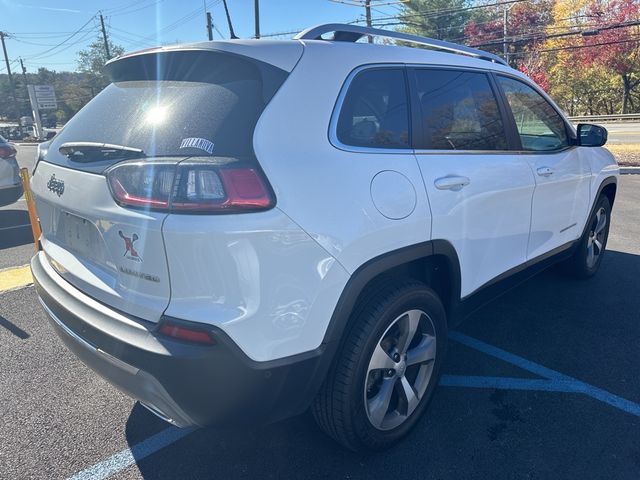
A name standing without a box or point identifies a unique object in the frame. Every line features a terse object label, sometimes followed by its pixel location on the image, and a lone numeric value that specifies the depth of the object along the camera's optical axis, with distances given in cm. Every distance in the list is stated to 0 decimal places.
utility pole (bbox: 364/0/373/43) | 2373
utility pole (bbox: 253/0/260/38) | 2422
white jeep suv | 173
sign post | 4562
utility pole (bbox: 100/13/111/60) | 5881
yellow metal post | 352
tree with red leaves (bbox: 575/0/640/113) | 3120
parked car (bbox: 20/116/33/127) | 6531
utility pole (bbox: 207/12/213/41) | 3534
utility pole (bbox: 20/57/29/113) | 7198
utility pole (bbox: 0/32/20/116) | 5847
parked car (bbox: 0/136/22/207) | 725
